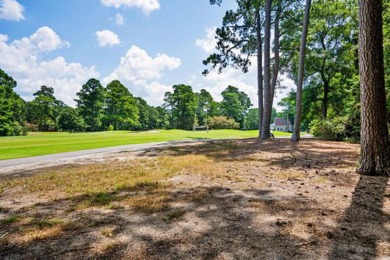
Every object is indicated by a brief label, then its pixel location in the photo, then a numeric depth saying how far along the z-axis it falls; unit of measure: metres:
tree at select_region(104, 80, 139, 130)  58.84
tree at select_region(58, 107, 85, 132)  56.62
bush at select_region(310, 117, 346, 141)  17.23
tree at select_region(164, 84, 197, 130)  69.88
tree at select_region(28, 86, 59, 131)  59.78
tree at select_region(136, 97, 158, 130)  75.56
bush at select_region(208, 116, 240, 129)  65.32
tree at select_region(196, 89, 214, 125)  78.08
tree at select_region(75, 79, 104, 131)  59.91
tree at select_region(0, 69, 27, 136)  39.75
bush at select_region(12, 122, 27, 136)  41.44
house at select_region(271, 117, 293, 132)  87.68
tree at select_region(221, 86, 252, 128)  80.31
